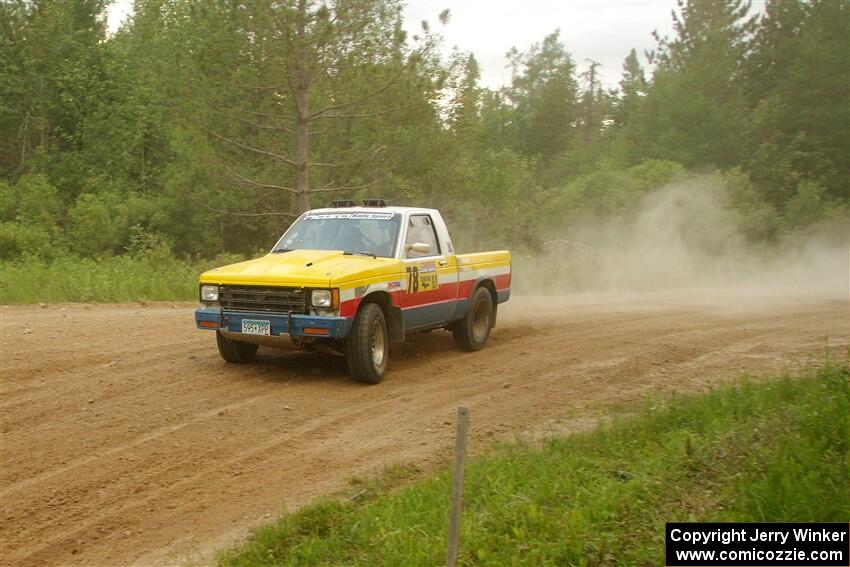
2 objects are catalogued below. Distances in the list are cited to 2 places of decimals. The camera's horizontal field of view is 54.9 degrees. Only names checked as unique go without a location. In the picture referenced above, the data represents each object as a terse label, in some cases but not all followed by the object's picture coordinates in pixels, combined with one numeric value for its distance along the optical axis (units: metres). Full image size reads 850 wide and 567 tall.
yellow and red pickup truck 8.41
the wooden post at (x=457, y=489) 3.79
